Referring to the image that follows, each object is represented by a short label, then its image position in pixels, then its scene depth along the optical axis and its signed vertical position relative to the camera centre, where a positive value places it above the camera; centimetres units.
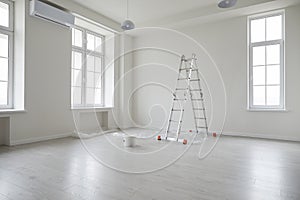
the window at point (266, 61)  420 +85
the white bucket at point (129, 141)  332 -69
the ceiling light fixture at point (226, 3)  318 +155
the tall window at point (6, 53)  360 +82
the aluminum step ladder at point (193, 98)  479 +4
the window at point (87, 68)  484 +79
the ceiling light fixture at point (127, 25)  387 +143
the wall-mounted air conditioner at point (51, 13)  357 +164
